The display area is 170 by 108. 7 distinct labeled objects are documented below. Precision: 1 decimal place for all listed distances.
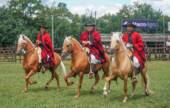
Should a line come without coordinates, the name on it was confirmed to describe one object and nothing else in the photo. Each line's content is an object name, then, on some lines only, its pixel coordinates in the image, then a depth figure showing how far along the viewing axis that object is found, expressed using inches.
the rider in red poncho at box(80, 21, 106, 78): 671.8
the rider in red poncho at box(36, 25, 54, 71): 746.8
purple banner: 2901.1
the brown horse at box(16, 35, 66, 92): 716.7
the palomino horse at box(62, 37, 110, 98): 657.6
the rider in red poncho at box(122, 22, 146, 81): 632.4
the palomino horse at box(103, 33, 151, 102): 599.7
